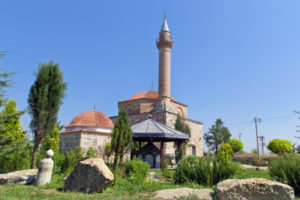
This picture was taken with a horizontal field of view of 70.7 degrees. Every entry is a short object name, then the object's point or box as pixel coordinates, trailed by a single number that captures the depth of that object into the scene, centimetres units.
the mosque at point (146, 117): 1805
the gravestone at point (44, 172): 674
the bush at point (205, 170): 680
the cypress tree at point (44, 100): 966
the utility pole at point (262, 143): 4611
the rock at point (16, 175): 714
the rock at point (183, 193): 481
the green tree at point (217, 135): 2985
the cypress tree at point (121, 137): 945
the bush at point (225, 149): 1683
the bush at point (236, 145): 3050
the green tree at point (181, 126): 1950
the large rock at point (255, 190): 439
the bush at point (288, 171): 580
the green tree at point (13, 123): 1143
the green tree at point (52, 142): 1394
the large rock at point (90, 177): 567
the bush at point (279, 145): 2395
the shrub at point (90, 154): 1128
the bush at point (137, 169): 703
